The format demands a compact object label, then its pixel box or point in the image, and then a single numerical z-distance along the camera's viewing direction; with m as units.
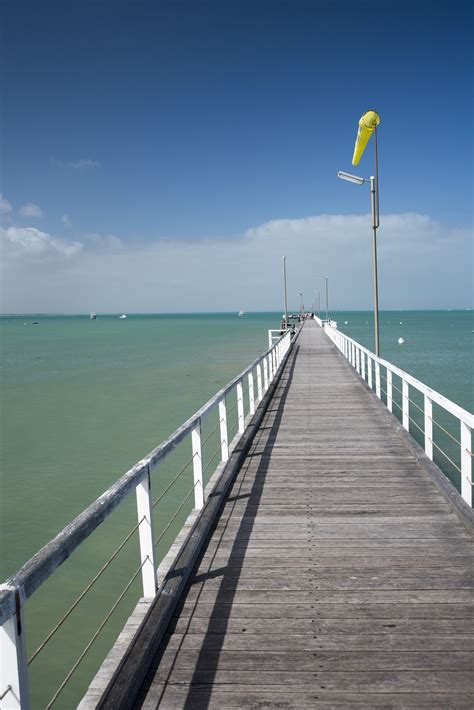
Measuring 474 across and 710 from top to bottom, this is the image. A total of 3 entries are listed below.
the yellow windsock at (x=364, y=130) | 12.66
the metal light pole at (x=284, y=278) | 38.44
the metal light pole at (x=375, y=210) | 13.95
